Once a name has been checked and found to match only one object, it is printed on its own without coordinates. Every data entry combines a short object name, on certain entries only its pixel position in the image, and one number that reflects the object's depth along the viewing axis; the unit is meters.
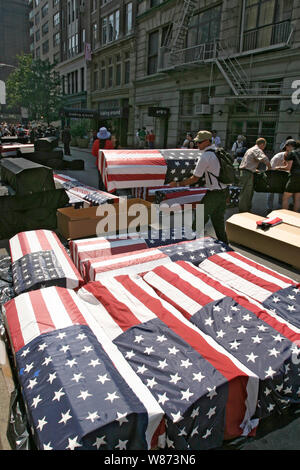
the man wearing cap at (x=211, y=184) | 6.09
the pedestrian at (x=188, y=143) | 18.23
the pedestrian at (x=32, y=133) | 26.67
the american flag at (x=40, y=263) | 4.43
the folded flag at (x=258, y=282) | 3.88
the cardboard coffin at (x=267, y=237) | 6.41
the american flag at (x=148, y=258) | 4.75
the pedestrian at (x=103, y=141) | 11.32
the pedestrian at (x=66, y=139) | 23.08
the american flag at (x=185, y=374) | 2.53
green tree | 44.75
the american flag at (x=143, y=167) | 6.95
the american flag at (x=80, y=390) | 2.22
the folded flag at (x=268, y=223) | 7.05
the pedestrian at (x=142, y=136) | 27.11
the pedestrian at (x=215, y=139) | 17.75
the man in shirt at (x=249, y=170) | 9.13
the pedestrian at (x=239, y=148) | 16.97
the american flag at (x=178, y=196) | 8.88
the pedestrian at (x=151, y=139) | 26.11
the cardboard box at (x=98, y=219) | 7.20
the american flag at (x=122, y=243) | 5.52
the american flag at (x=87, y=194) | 8.04
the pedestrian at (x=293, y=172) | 8.94
